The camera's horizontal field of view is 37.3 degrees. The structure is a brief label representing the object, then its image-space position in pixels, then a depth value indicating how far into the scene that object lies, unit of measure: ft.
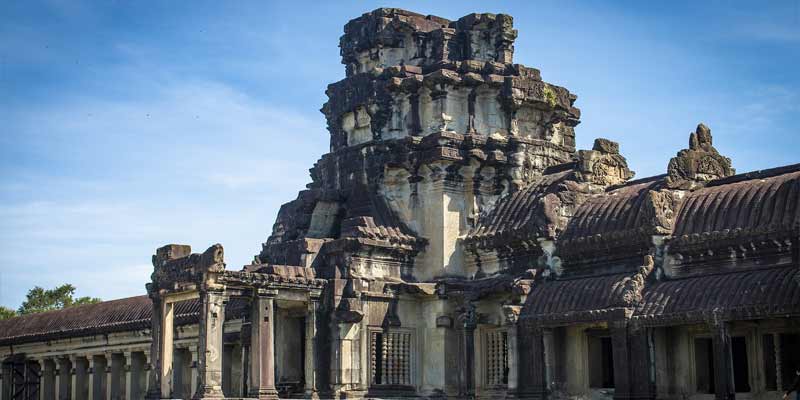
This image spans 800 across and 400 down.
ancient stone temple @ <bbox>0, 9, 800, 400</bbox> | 84.69
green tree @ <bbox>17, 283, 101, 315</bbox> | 225.76
